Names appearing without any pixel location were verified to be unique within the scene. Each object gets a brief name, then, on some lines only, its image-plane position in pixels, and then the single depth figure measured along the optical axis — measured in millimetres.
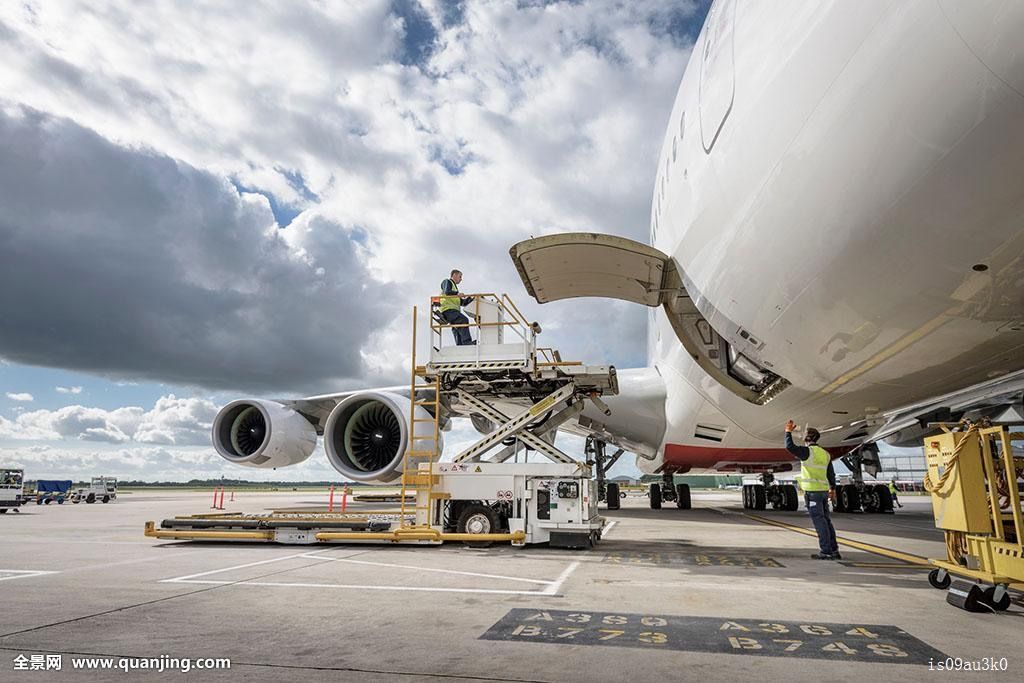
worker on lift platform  9141
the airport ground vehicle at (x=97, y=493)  27516
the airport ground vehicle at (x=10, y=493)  18953
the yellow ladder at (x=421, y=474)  8625
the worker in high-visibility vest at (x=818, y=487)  7371
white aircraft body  3215
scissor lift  8375
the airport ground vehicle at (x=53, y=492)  26938
